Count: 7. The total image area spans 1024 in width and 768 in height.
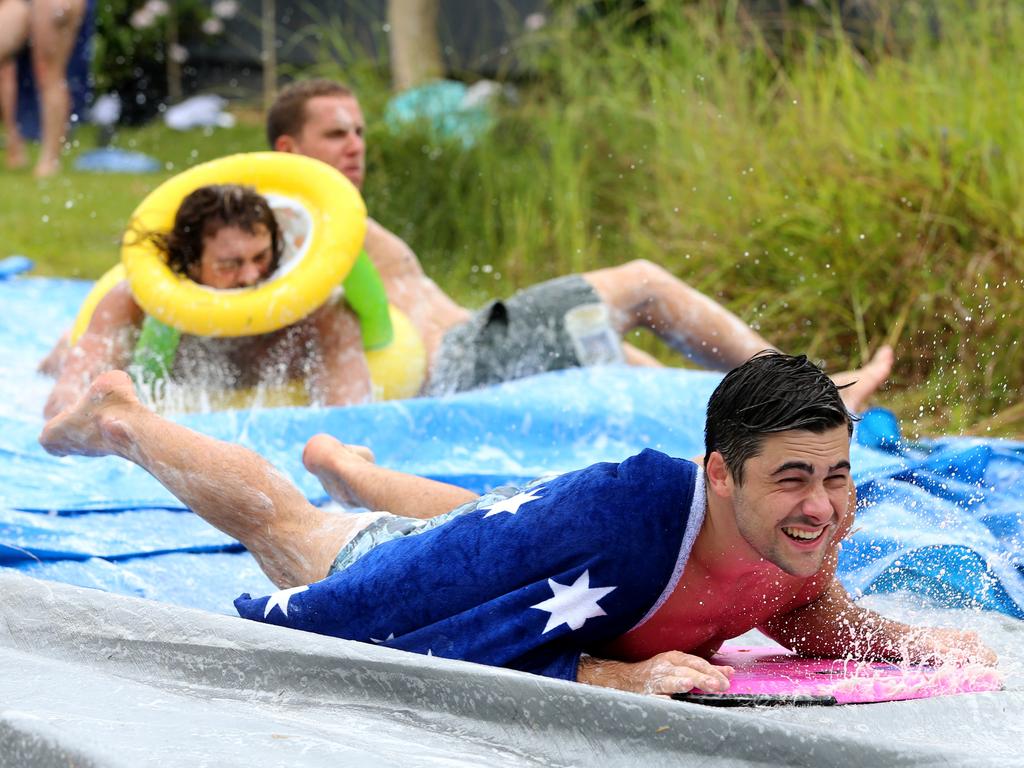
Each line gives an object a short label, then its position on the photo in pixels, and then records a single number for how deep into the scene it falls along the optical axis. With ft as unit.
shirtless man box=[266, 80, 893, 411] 31.04
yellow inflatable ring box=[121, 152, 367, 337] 28.55
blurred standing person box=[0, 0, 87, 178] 57.72
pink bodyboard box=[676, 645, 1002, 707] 15.43
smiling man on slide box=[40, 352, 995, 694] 15.49
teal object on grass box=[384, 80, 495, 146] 51.78
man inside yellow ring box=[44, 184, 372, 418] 29.01
